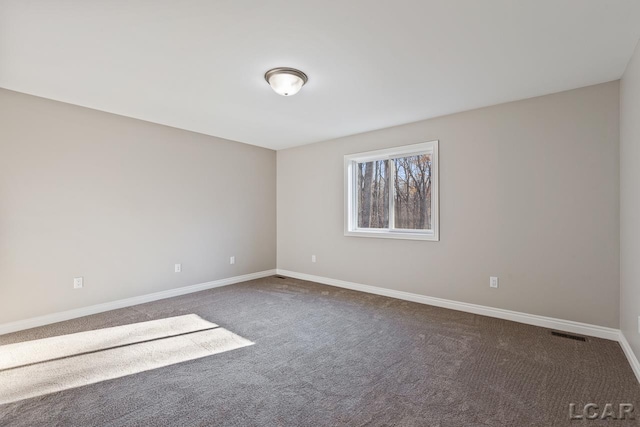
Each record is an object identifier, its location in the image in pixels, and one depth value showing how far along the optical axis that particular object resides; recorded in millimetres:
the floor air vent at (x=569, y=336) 2794
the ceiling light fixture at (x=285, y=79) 2611
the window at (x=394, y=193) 4016
